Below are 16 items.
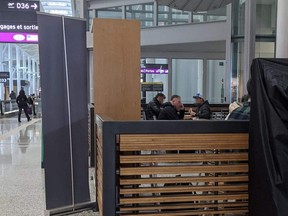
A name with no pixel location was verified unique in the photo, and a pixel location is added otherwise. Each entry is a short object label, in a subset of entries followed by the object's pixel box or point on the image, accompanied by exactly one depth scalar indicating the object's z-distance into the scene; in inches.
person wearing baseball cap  279.4
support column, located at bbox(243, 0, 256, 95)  462.2
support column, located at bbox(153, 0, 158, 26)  601.0
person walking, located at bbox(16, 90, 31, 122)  584.7
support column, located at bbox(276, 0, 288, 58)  133.0
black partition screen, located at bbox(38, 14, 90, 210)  128.6
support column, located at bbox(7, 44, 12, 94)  1091.0
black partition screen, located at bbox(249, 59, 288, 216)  75.8
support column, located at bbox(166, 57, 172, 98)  671.8
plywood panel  141.4
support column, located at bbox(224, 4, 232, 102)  499.5
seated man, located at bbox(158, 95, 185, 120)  237.1
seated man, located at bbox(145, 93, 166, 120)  303.1
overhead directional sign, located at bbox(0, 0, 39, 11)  436.1
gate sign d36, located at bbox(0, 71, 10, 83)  885.3
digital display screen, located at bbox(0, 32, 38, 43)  467.5
